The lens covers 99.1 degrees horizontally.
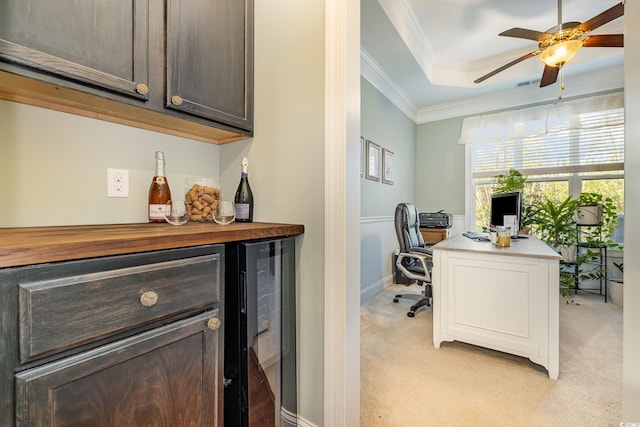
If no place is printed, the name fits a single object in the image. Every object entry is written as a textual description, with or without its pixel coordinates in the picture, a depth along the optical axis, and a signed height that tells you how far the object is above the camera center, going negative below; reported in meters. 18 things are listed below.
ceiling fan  2.05 +1.39
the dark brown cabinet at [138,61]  0.77 +0.51
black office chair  2.58 -0.41
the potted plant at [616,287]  2.97 -0.85
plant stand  3.30 -0.59
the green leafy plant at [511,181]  3.73 +0.42
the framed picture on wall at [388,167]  3.65 +0.62
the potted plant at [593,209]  3.25 +0.03
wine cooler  0.92 -0.45
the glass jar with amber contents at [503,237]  2.09 -0.20
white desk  1.69 -0.59
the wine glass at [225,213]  1.19 -0.01
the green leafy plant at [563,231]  3.39 -0.25
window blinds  3.42 +1.02
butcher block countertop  0.54 -0.07
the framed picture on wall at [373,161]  3.26 +0.62
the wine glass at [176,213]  1.16 -0.01
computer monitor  2.58 +0.03
